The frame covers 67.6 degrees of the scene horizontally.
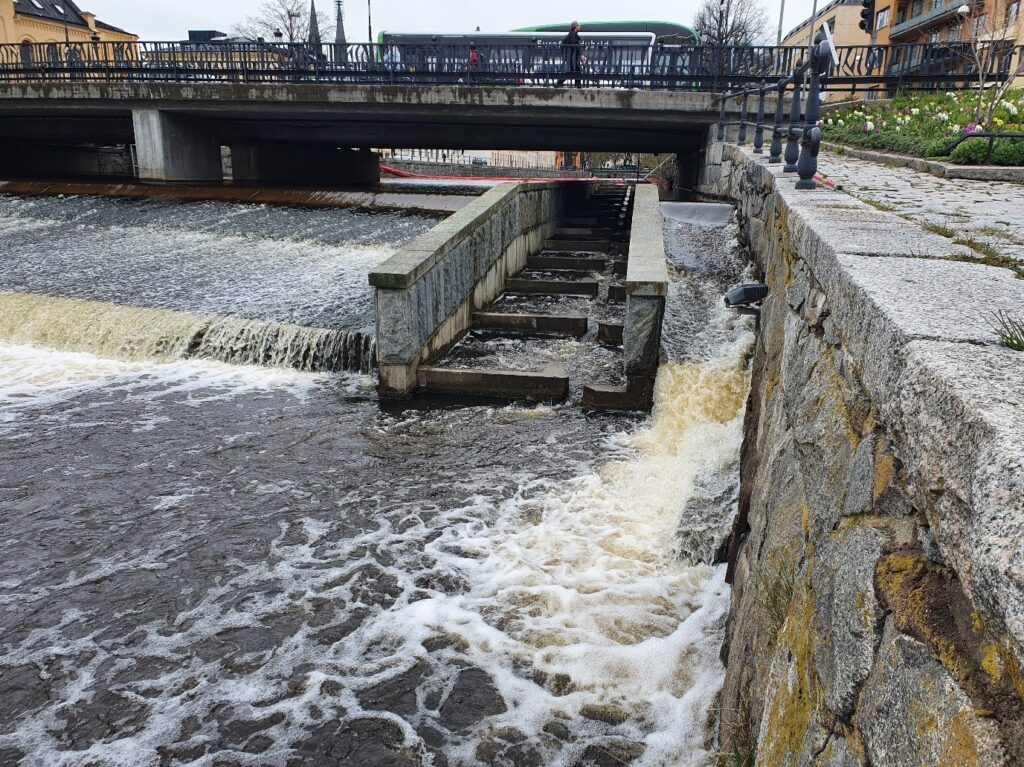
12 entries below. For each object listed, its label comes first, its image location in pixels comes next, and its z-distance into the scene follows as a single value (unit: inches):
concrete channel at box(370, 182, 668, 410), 316.8
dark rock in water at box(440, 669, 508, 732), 157.9
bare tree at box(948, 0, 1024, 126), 589.0
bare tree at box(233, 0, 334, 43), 2073.1
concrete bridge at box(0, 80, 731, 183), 745.6
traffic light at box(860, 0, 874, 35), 737.1
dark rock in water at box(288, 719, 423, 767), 147.2
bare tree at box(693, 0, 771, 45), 1786.4
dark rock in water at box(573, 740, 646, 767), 146.9
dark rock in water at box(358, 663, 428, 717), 161.2
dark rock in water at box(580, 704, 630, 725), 157.4
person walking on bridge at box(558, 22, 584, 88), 771.4
